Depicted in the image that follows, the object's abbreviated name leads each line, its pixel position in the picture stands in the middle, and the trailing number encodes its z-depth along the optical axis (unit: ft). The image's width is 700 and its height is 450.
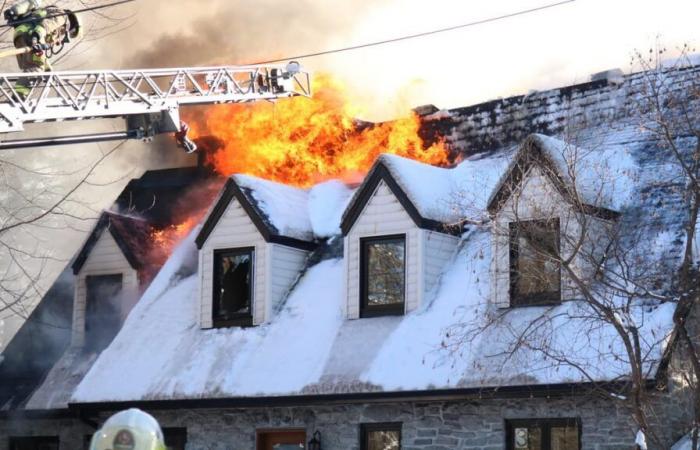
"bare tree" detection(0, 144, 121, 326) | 110.52
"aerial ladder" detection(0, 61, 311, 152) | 59.16
